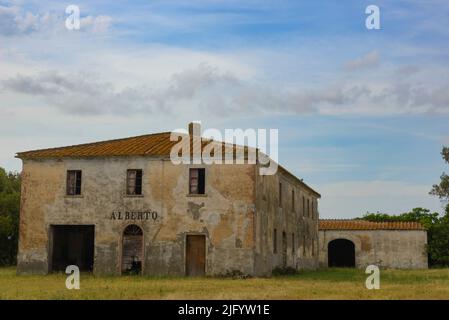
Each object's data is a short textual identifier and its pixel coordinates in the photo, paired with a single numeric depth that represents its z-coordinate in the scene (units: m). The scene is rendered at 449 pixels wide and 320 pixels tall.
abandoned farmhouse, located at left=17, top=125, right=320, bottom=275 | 27.25
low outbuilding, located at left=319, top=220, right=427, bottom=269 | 43.91
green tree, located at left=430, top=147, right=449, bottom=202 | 47.41
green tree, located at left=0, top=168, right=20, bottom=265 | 41.09
